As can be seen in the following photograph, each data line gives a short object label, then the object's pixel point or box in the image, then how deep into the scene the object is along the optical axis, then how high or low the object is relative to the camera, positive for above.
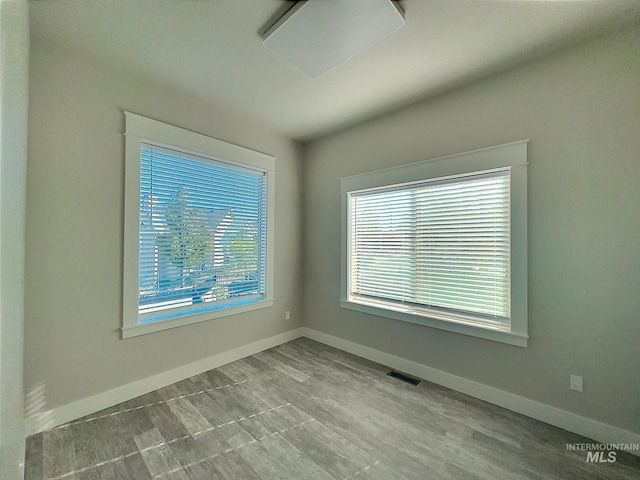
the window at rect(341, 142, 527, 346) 2.21 +0.00
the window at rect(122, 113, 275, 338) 2.36 +0.16
